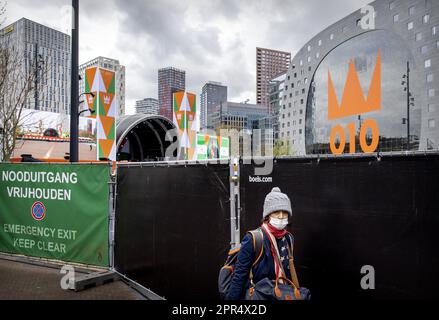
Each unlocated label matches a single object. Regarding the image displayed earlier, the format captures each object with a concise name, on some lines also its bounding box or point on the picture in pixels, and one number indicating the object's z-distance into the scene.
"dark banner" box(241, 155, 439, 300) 2.99
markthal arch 66.19
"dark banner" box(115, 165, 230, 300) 4.65
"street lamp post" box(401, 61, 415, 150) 70.50
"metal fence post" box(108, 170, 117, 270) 6.42
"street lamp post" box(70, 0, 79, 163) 9.31
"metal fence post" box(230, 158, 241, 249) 4.33
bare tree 13.80
